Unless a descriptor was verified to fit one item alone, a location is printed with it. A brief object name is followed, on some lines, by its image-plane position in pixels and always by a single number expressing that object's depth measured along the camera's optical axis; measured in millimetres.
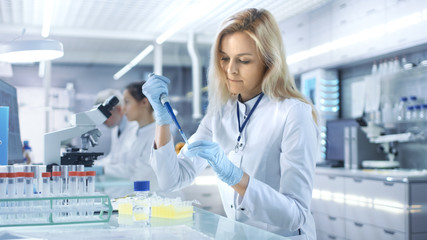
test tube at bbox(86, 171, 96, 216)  1732
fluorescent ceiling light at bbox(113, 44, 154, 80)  8059
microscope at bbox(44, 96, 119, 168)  2074
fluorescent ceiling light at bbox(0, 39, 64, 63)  2713
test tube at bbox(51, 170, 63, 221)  1717
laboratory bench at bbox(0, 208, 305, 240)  1473
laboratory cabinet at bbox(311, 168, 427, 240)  3713
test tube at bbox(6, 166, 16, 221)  1620
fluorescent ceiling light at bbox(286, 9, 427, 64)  4211
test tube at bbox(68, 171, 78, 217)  1700
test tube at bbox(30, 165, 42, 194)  1738
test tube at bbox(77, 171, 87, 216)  1717
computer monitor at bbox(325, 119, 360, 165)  5457
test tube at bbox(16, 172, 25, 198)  1646
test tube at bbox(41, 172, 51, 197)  1698
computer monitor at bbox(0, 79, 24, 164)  2498
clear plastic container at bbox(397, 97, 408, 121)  4586
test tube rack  1594
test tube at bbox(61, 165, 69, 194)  1727
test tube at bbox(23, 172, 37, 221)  1625
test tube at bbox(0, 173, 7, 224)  1615
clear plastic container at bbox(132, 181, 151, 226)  1702
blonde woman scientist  1680
